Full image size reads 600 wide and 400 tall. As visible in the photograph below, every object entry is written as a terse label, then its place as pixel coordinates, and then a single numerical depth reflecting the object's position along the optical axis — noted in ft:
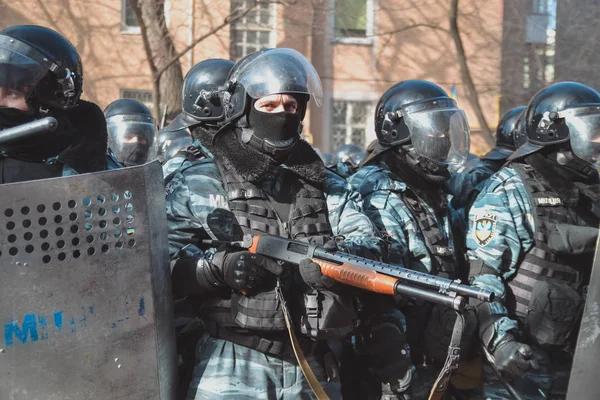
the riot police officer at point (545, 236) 12.88
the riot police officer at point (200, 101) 15.74
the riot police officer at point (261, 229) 9.44
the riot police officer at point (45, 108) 9.56
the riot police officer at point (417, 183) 12.80
